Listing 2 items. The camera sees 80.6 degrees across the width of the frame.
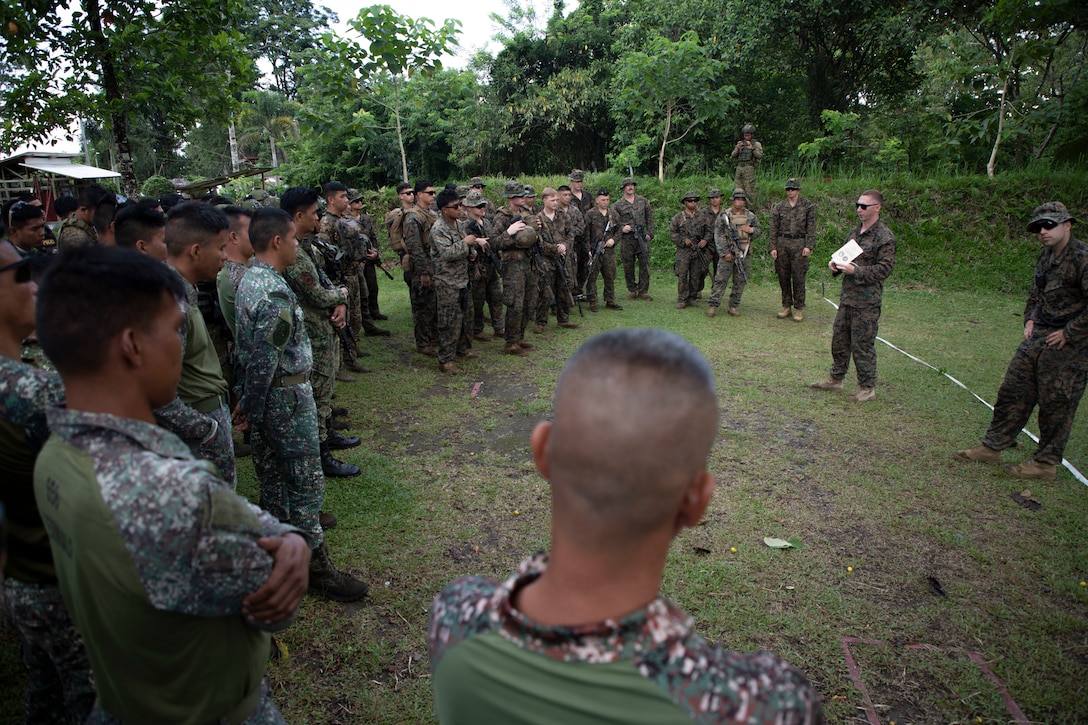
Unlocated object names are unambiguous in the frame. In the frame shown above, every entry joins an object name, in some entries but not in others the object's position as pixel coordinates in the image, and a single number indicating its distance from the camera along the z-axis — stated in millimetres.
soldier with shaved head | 964
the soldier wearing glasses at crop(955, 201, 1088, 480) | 4566
